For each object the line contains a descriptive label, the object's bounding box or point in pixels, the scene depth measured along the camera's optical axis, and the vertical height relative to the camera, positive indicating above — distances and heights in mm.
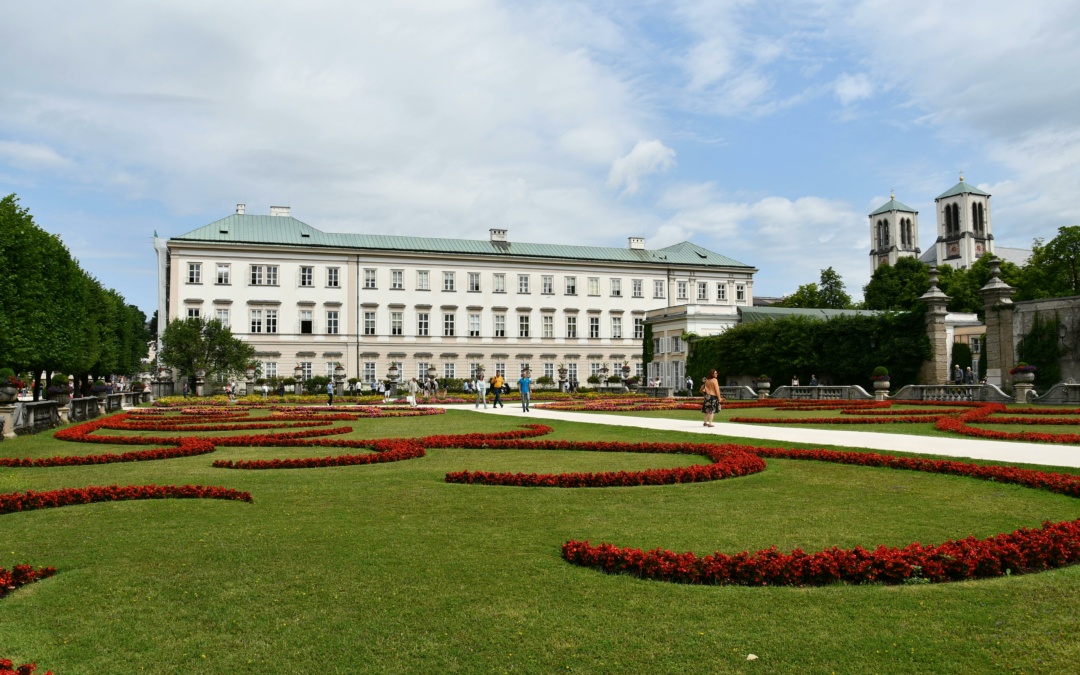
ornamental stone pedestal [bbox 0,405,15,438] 18625 -809
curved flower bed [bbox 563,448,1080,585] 5387 -1352
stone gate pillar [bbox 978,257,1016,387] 33875 +1789
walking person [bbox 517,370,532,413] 31503 -535
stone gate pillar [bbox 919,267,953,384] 37688 +1677
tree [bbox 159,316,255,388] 51844 +2335
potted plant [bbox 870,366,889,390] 34750 -238
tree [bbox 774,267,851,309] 86562 +9003
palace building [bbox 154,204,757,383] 65500 +7782
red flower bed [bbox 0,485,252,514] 8648 -1300
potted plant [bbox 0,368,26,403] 18700 -7
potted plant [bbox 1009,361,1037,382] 30109 -95
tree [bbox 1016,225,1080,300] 59562 +7961
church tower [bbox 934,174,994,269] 118000 +22786
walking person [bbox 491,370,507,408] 34875 -293
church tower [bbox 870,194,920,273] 128500 +23994
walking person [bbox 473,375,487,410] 37094 -449
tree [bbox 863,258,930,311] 76188 +9109
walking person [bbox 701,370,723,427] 19875 -620
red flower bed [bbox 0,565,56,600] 5414 -1386
